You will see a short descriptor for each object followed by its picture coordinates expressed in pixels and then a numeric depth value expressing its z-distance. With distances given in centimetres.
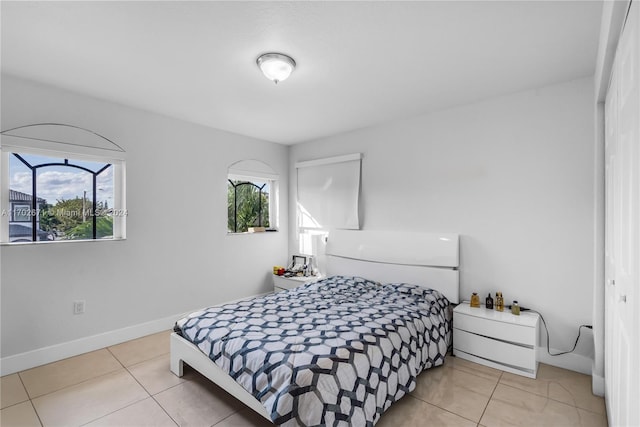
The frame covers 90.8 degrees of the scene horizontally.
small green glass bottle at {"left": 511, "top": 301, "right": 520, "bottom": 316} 277
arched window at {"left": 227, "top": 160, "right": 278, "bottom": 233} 439
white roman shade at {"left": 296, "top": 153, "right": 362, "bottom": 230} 417
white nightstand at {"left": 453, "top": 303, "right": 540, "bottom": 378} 255
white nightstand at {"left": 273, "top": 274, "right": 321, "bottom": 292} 426
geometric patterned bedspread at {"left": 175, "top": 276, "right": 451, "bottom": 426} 172
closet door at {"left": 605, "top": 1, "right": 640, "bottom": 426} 109
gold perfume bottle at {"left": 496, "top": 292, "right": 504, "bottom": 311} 289
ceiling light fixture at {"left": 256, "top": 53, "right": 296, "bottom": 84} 225
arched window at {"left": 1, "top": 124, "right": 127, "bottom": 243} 269
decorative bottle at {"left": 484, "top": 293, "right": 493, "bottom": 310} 295
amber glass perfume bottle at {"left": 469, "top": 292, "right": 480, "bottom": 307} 300
